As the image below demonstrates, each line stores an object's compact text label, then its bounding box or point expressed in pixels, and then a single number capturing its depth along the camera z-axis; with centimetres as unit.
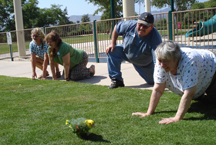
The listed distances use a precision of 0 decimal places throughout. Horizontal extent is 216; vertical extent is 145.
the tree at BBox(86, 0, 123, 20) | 3901
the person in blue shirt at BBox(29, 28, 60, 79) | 638
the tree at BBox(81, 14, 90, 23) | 9066
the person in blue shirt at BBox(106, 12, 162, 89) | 437
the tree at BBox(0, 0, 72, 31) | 5356
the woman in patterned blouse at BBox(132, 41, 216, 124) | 281
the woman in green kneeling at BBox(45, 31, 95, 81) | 578
